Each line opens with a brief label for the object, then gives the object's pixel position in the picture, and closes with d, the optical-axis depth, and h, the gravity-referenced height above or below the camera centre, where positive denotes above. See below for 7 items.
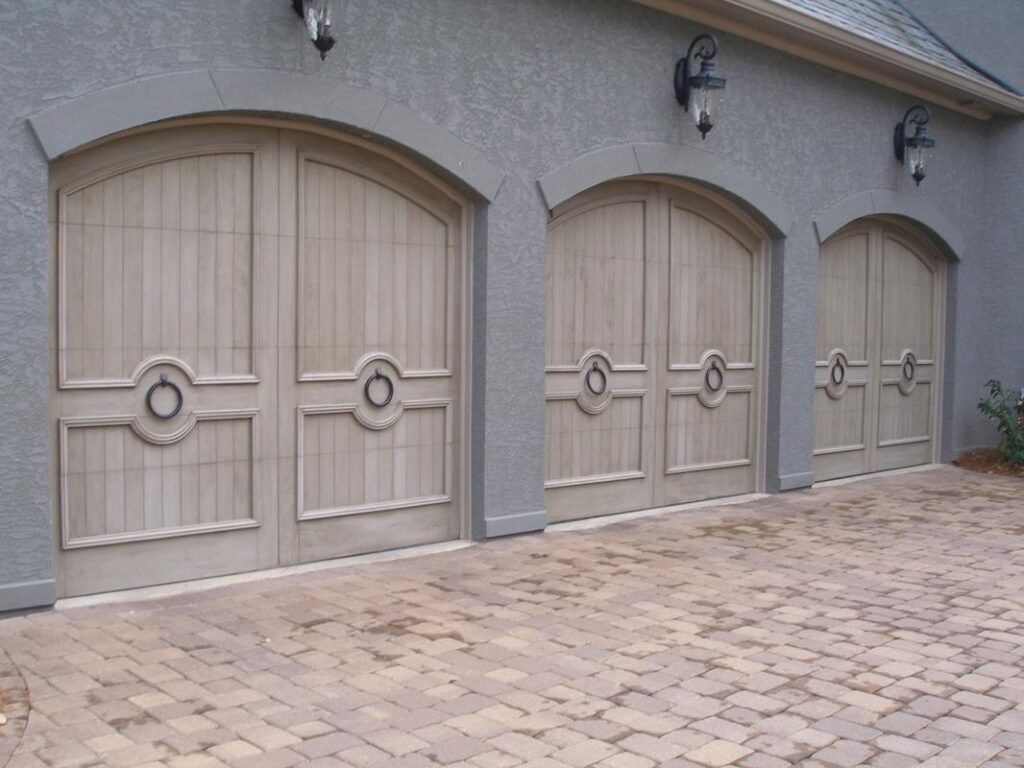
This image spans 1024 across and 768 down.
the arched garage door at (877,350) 9.43 +0.10
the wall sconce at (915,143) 9.55 +1.89
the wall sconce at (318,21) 5.38 +1.65
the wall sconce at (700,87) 7.42 +1.85
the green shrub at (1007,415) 10.30 -0.51
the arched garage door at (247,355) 5.11 +0.01
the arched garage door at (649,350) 7.21 +0.07
